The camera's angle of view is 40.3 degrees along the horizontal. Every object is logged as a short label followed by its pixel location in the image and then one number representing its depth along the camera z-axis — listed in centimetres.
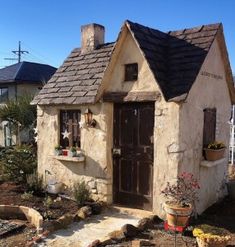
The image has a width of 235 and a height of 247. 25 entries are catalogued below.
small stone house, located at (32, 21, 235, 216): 671
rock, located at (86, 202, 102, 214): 727
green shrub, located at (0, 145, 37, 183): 934
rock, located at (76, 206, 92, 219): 695
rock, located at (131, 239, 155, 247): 532
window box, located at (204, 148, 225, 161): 720
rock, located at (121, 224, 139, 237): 584
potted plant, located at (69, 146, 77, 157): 796
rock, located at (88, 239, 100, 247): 546
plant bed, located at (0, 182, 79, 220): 712
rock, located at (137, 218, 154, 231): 618
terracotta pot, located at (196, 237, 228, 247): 505
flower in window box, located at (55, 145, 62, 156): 827
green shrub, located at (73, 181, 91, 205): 749
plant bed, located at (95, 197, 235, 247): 553
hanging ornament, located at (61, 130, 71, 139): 832
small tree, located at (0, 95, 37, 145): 1466
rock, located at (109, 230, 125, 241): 569
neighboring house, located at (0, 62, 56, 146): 2042
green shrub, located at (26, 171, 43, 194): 847
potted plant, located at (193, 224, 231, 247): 505
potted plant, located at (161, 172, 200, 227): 563
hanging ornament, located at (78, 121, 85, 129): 793
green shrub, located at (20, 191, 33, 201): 784
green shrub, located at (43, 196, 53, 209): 729
